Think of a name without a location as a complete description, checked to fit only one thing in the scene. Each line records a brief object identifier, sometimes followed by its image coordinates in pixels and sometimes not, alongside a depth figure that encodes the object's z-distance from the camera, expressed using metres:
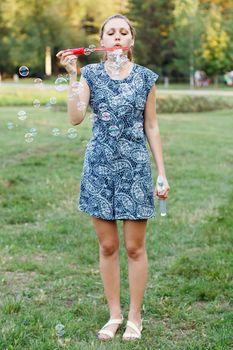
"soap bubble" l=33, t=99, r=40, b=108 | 4.83
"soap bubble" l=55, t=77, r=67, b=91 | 4.40
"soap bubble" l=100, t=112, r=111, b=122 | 4.05
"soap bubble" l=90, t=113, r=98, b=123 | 4.12
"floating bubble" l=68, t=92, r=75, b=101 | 3.94
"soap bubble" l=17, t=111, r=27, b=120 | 4.85
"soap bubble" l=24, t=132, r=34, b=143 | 4.87
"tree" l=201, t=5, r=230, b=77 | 47.81
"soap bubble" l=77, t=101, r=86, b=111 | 3.98
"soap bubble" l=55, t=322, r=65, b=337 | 4.26
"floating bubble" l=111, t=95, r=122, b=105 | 4.04
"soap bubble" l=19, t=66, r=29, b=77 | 4.81
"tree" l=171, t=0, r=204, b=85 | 48.88
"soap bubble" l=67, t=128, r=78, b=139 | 4.69
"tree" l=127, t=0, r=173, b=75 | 59.25
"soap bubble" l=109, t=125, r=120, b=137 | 4.05
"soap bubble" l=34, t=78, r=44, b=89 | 4.72
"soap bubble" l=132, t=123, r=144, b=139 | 4.07
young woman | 4.03
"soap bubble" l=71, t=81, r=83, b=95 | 3.94
